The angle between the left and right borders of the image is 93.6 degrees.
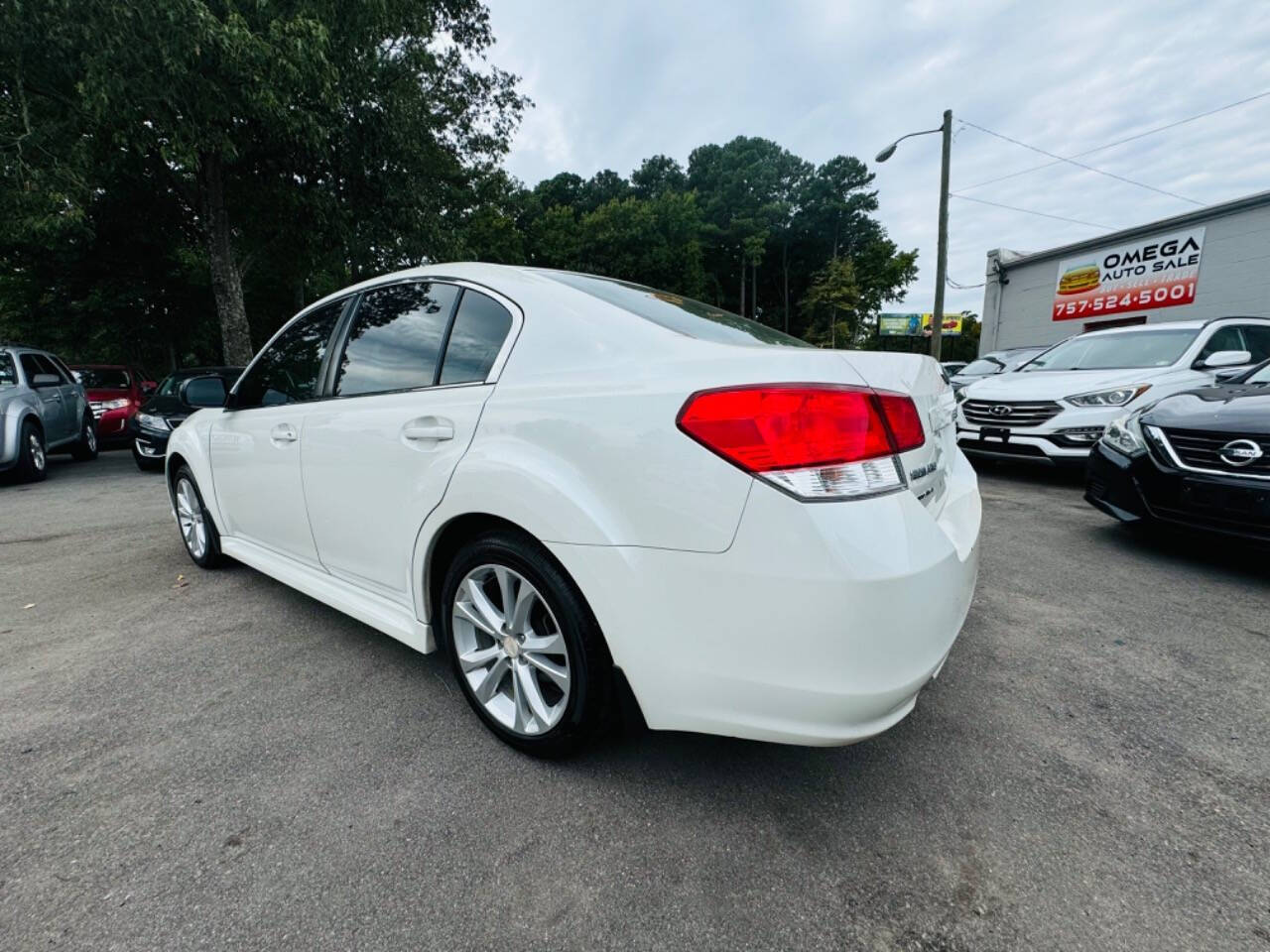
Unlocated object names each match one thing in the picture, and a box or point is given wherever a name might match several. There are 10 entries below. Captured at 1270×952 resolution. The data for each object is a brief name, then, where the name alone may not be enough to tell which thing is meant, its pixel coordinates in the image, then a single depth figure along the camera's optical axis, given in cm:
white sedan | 130
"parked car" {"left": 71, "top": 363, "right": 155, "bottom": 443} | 1058
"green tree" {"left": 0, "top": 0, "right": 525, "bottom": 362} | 723
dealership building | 1347
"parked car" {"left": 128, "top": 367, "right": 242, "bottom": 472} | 762
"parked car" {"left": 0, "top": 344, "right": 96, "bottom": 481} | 681
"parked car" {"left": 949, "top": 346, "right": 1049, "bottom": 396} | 1133
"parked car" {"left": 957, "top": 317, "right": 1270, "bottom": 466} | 528
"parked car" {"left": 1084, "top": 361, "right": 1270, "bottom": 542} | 294
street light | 1418
